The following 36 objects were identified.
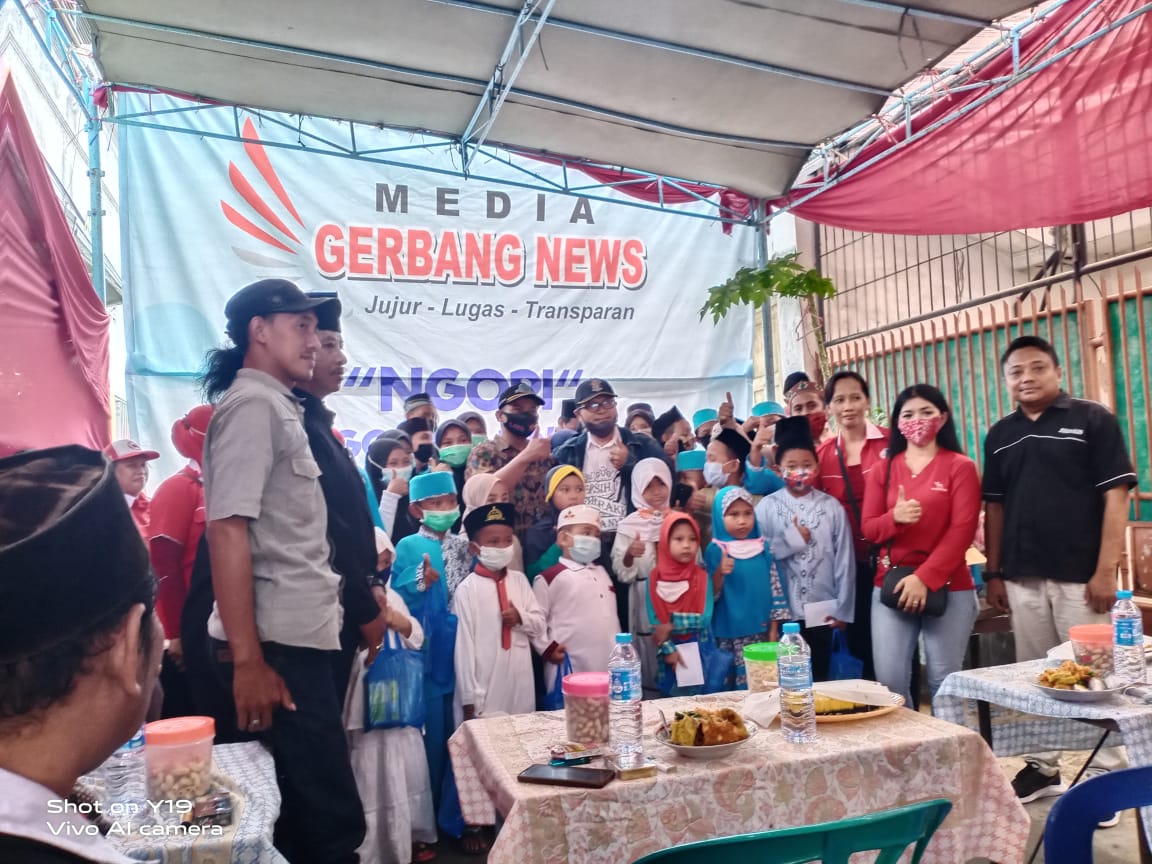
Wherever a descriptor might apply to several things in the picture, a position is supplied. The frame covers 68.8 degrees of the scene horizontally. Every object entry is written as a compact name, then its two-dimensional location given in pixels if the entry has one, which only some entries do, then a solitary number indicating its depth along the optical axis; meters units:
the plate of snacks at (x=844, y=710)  2.23
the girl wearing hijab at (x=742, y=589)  3.83
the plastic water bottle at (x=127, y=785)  1.64
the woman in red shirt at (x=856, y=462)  4.05
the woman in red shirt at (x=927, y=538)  3.39
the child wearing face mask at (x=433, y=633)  3.44
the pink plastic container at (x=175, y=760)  1.67
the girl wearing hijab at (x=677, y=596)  3.61
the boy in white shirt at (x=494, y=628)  3.39
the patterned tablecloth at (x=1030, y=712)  2.24
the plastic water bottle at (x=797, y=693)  2.11
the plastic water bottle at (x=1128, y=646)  2.48
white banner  6.02
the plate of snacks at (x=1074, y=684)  2.34
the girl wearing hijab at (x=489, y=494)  3.71
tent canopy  4.44
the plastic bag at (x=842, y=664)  3.78
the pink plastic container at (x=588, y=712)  2.09
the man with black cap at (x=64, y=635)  0.77
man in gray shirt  2.18
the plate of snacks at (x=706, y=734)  1.98
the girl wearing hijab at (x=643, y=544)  3.81
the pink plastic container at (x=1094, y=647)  2.51
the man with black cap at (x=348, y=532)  2.51
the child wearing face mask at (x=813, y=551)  3.89
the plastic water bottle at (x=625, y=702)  2.02
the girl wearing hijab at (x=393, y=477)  4.13
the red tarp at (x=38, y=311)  3.48
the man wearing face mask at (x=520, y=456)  3.98
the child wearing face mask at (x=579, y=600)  3.56
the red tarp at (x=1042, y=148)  4.21
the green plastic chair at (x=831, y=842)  1.28
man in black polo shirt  3.35
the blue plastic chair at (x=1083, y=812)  1.37
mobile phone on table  1.84
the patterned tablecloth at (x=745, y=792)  1.82
